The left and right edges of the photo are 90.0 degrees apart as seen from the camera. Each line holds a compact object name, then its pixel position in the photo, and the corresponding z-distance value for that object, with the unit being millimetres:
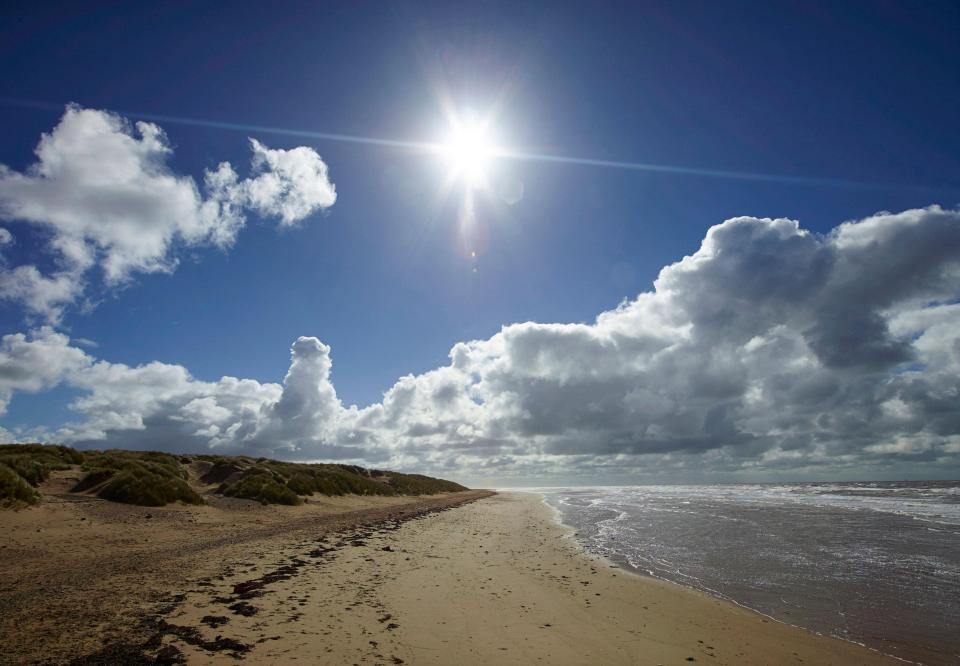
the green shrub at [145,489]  21219
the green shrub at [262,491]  29250
